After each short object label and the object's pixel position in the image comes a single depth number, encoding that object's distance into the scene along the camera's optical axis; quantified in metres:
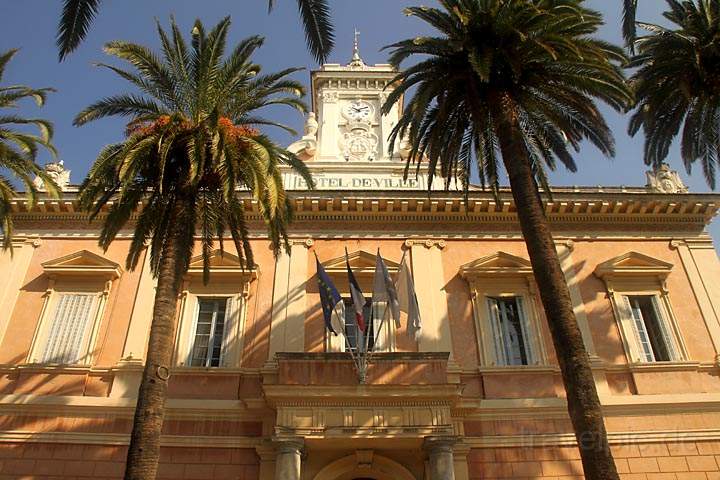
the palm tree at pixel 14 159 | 14.72
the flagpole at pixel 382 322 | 14.80
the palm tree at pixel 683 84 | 13.92
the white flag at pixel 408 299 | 14.49
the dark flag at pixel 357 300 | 14.58
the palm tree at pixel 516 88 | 11.86
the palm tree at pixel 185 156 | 11.84
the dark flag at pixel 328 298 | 14.54
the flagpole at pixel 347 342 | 13.94
